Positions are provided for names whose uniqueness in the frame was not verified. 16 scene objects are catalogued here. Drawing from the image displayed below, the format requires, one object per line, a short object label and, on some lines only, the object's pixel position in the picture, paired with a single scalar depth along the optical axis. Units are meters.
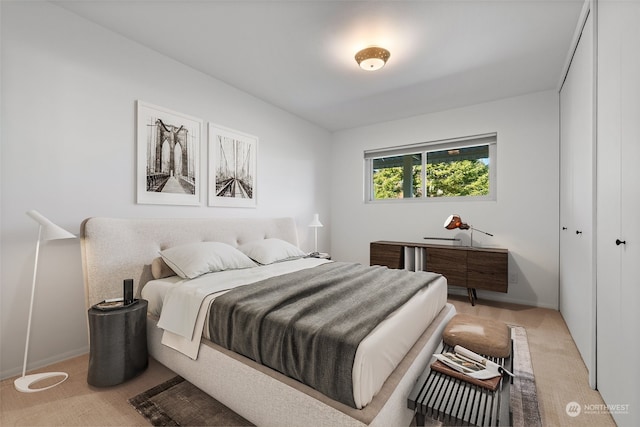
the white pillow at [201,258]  2.19
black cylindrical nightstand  1.72
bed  1.18
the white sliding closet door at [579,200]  1.87
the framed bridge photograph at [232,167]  3.06
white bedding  1.15
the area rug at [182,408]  1.45
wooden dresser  3.20
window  3.80
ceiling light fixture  2.33
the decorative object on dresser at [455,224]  3.60
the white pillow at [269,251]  2.81
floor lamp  1.70
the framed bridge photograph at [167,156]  2.48
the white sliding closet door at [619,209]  1.28
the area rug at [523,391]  1.49
